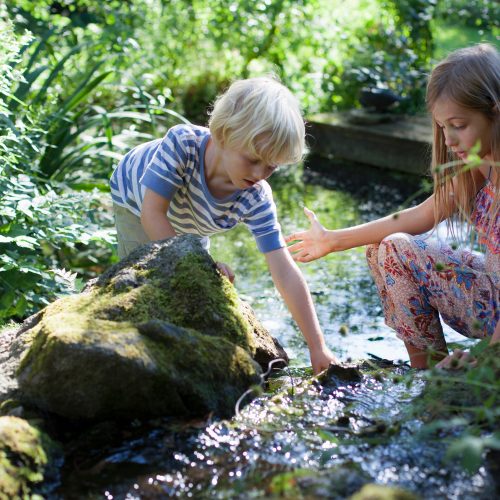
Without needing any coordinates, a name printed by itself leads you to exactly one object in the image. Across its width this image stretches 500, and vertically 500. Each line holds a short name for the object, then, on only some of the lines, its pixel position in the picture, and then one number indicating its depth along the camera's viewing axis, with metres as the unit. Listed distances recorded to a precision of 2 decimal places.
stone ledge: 6.35
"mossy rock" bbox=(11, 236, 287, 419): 1.92
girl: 2.62
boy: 2.67
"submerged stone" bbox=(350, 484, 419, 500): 1.54
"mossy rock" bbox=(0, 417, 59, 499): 1.71
